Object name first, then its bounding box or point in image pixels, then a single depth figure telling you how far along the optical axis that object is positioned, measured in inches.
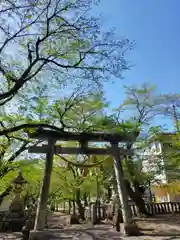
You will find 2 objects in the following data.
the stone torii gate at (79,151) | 289.6
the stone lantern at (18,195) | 462.0
